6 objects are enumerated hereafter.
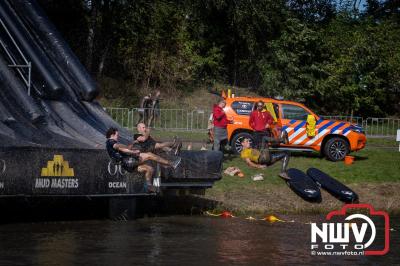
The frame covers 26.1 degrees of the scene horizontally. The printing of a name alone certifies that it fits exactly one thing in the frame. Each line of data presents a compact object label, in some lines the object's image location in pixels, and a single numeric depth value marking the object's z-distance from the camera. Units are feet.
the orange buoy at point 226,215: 65.51
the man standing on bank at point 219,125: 81.87
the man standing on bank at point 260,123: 80.69
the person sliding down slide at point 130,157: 56.85
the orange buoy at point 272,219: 63.05
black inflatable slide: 53.88
